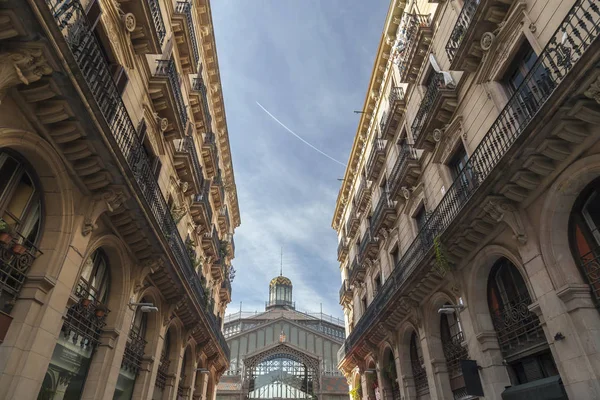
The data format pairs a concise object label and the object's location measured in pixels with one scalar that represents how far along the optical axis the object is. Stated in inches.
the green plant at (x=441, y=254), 463.8
